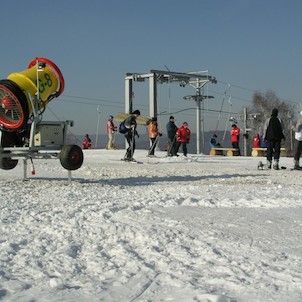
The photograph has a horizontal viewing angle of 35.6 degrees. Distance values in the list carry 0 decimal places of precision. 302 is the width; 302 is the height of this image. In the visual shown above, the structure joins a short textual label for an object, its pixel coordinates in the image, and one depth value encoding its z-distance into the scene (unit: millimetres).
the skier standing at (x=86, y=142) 36656
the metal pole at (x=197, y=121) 38481
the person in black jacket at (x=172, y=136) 21438
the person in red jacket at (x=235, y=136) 29547
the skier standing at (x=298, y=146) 13928
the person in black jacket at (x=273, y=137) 14055
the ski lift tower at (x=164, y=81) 28516
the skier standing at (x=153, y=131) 21562
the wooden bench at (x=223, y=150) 28625
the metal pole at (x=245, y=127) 40269
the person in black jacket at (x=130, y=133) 17000
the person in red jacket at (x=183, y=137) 21750
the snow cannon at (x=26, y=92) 8695
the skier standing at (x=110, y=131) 27655
